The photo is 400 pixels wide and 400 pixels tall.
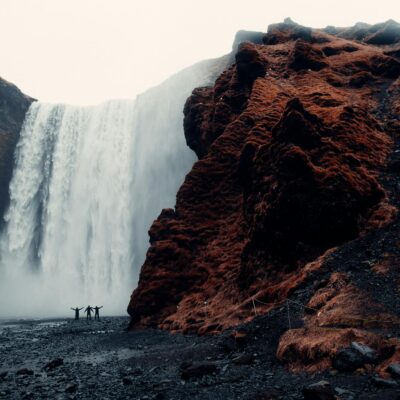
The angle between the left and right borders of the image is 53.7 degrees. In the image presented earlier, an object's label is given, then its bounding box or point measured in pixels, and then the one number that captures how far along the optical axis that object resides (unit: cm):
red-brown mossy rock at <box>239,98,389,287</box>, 1614
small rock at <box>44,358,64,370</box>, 1424
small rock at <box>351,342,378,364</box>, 805
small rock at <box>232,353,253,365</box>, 1064
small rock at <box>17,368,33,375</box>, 1346
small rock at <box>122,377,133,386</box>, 1061
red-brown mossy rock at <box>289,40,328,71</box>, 3128
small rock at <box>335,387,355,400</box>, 697
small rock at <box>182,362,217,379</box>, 1032
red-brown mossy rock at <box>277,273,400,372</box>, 865
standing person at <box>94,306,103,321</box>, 3618
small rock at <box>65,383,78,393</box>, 1038
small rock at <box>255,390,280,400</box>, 783
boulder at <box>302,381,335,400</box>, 696
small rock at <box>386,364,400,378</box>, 725
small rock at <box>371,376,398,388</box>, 704
